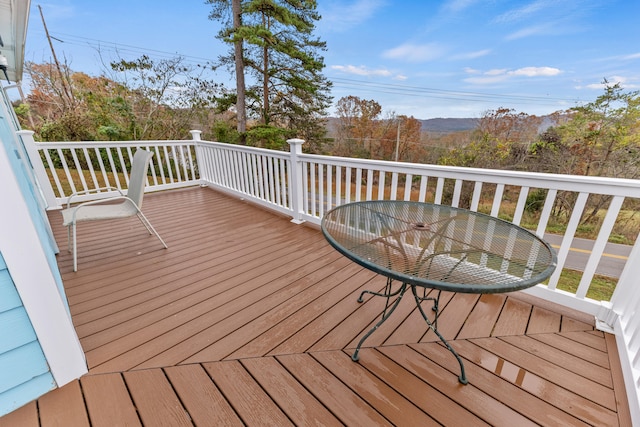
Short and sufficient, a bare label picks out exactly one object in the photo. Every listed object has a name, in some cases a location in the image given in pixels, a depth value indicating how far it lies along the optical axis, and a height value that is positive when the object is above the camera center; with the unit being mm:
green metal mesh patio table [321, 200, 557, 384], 970 -555
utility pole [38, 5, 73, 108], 7920 +1499
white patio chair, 2256 -735
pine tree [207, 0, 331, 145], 7184 +2327
